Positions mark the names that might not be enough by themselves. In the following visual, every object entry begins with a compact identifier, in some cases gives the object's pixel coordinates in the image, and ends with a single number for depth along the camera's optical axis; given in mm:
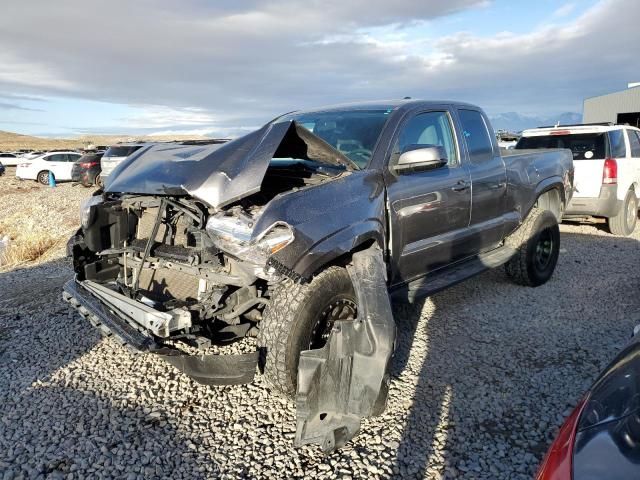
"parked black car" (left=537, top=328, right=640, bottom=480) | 1512
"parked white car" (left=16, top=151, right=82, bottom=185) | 25625
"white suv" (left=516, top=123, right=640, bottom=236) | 8484
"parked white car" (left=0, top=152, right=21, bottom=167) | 37966
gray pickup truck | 3104
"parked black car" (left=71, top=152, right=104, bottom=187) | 21828
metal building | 32312
